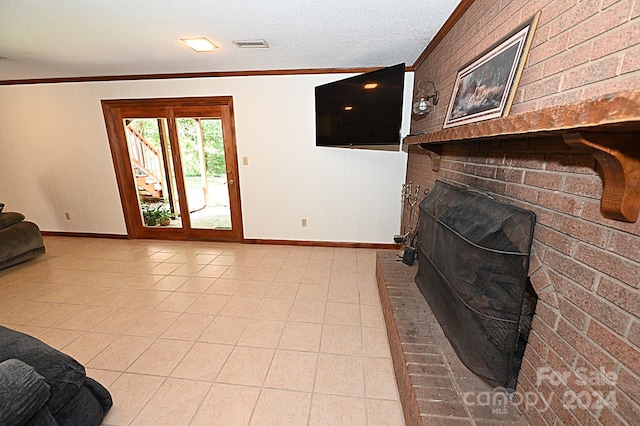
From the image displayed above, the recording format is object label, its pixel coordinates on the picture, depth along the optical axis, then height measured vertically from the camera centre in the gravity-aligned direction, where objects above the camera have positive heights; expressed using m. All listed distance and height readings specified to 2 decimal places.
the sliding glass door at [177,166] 3.52 -0.16
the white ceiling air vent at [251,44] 2.33 +1.02
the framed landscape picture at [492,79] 1.11 +0.38
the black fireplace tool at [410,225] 2.40 -0.77
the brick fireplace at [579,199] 0.64 -0.15
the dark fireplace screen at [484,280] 1.02 -0.57
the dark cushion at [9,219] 2.95 -0.73
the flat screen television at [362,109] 2.36 +0.46
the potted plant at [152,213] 4.02 -0.90
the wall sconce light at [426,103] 2.20 +0.44
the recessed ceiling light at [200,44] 2.30 +1.02
